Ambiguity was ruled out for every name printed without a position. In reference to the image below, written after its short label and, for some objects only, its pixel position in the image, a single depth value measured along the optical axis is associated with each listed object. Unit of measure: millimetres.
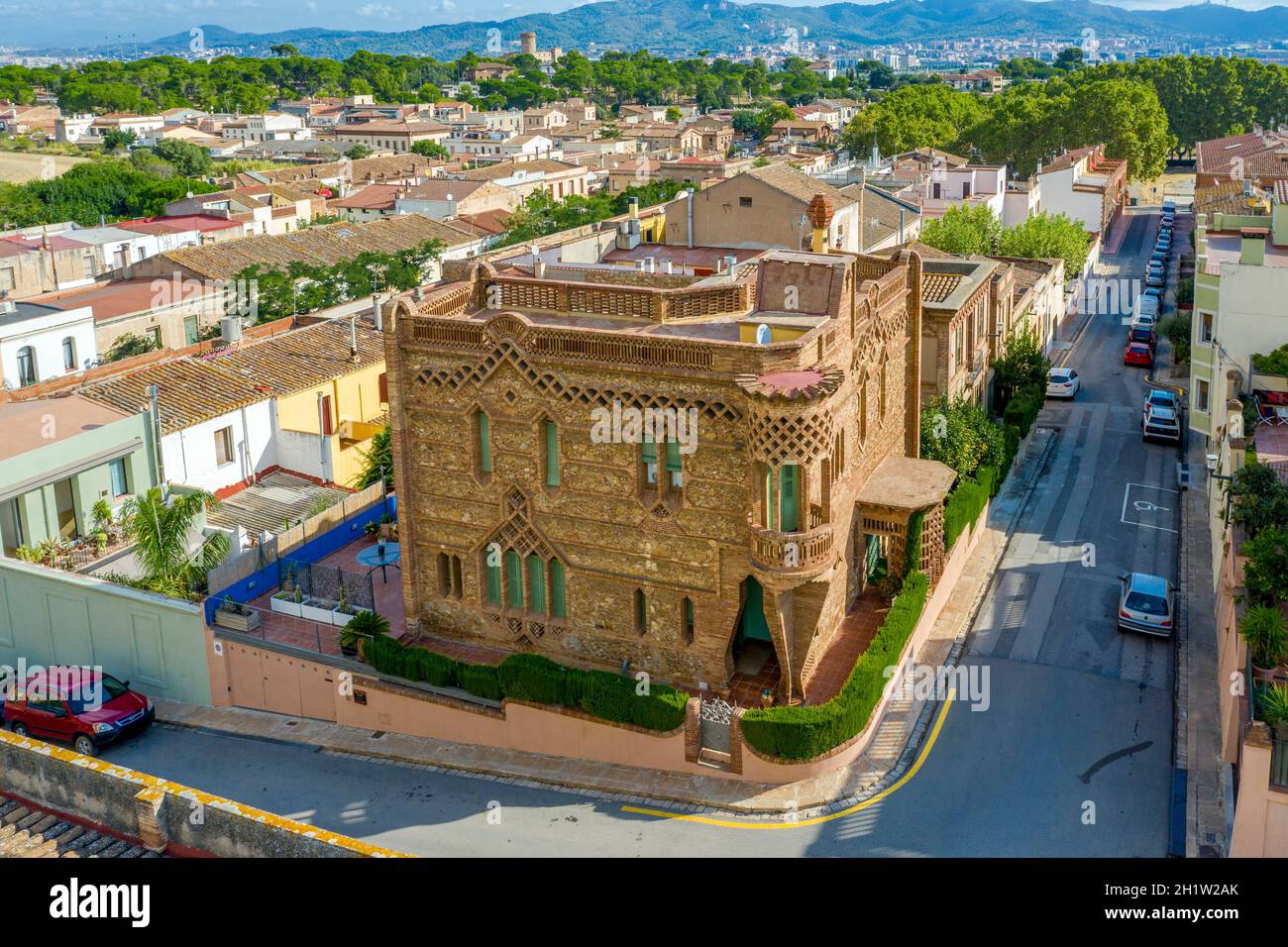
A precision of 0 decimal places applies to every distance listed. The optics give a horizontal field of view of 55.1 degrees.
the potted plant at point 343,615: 32875
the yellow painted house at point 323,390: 43969
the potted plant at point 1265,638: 25156
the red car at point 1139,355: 61938
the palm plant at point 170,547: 33312
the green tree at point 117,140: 170375
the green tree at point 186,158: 151500
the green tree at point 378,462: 41125
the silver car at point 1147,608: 33312
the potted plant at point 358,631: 31328
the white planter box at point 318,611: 33094
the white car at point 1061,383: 56656
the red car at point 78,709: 30500
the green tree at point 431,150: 159875
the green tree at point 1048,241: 68875
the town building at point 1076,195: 91812
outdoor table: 34156
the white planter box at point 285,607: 33375
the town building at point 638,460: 27234
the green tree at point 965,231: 66062
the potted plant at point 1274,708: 22062
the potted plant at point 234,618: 32219
